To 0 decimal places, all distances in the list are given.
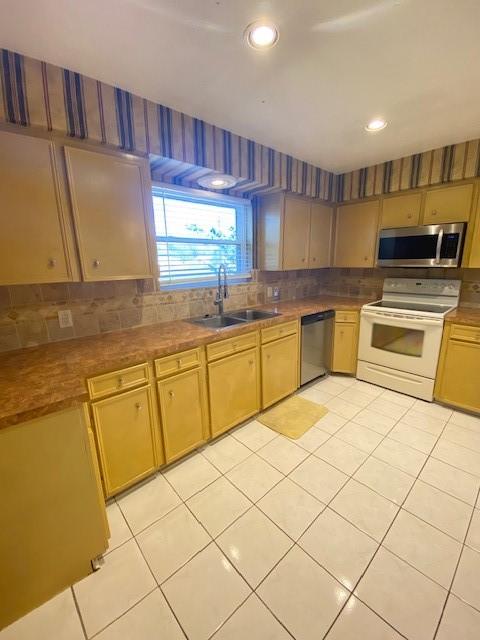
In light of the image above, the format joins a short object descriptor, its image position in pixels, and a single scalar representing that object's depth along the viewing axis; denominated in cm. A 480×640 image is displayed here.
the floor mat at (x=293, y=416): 230
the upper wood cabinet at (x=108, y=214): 153
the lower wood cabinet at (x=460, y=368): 234
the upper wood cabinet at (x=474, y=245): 251
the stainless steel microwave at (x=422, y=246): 257
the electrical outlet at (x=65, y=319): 180
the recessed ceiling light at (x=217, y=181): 221
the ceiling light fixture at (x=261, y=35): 118
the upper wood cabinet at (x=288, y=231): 290
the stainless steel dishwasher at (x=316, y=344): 285
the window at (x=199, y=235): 233
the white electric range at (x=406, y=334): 258
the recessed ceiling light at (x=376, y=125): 204
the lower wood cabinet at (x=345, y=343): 310
